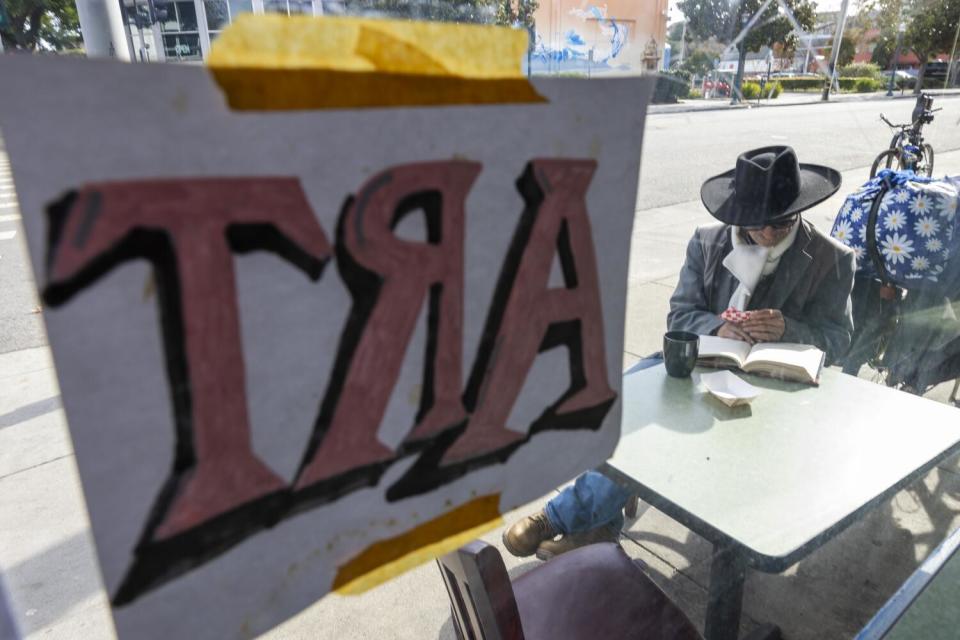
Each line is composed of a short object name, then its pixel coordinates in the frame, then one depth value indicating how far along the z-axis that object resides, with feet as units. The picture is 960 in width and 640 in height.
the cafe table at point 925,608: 2.85
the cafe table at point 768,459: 3.53
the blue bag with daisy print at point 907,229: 6.68
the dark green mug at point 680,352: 5.13
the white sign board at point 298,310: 0.95
